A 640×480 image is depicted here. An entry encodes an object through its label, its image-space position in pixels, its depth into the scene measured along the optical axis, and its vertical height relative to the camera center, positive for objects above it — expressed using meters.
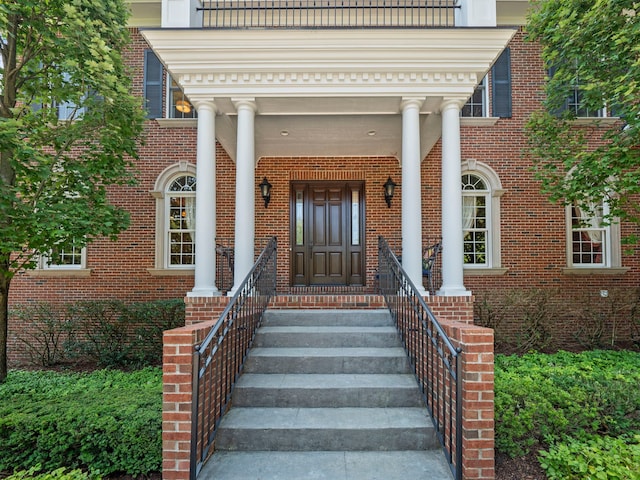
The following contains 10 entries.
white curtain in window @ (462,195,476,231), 8.72 +0.97
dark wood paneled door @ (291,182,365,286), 8.41 +0.48
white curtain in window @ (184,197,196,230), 8.73 +1.01
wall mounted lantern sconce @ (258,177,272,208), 8.15 +1.37
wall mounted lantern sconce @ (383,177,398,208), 8.19 +1.37
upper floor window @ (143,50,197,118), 8.62 +3.58
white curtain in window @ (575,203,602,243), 8.62 +0.59
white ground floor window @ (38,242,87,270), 8.34 -0.11
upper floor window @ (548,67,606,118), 8.41 +3.23
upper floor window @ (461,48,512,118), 8.62 +3.69
